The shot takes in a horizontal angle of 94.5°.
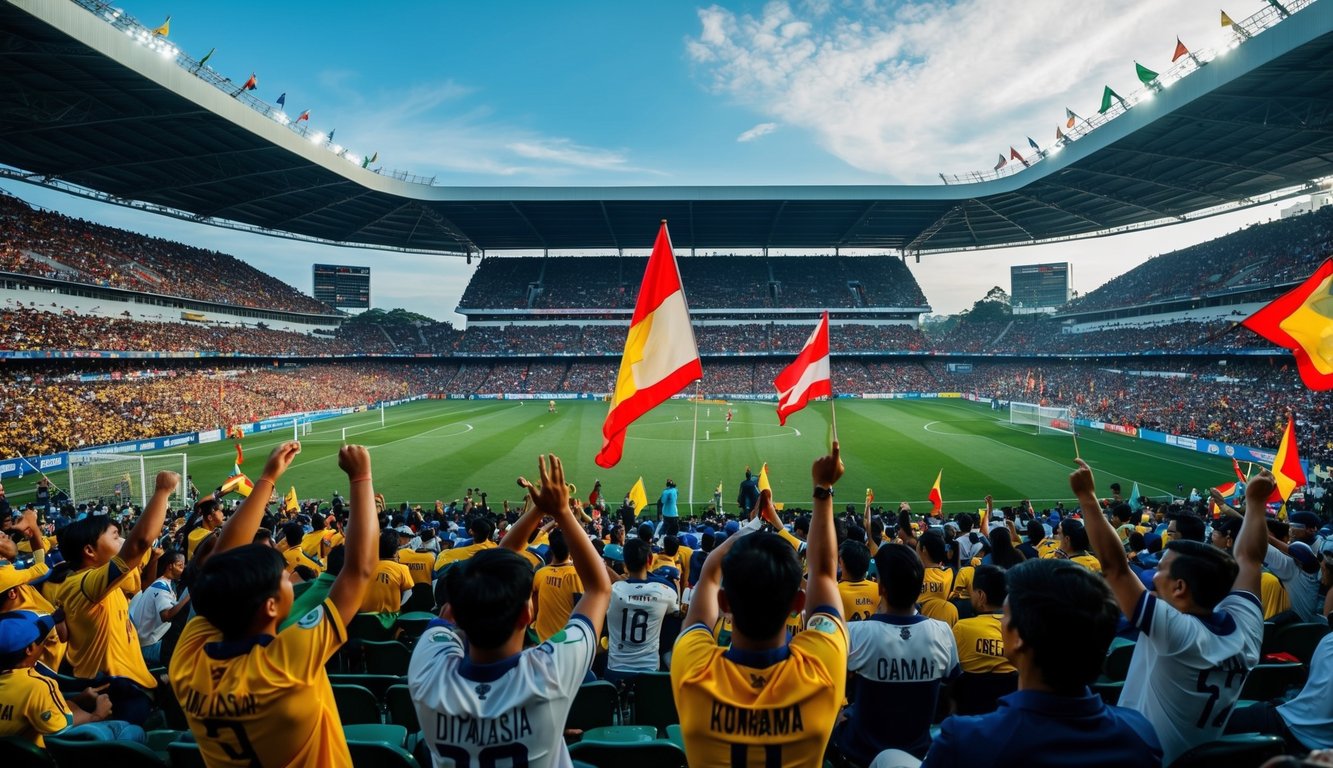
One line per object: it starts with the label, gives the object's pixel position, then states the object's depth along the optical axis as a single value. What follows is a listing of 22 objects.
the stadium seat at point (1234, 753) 2.71
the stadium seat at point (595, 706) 4.36
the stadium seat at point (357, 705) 4.22
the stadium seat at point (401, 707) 4.22
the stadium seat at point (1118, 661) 5.22
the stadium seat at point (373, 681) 4.76
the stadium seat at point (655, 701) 4.60
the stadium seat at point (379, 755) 3.15
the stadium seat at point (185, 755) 3.27
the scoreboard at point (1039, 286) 97.75
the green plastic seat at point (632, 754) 3.25
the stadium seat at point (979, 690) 4.14
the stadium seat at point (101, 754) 3.20
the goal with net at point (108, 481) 21.56
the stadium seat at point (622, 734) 3.56
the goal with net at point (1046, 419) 37.25
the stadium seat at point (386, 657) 5.91
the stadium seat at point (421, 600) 7.82
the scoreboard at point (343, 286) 84.38
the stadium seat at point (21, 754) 3.32
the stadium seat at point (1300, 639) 5.66
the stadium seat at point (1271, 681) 4.64
